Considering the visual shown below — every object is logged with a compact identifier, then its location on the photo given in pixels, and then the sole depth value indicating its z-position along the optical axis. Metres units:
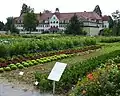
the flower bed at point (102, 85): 3.06
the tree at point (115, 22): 33.51
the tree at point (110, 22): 46.70
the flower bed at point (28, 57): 7.90
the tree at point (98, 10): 51.91
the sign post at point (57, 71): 3.66
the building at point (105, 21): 48.80
